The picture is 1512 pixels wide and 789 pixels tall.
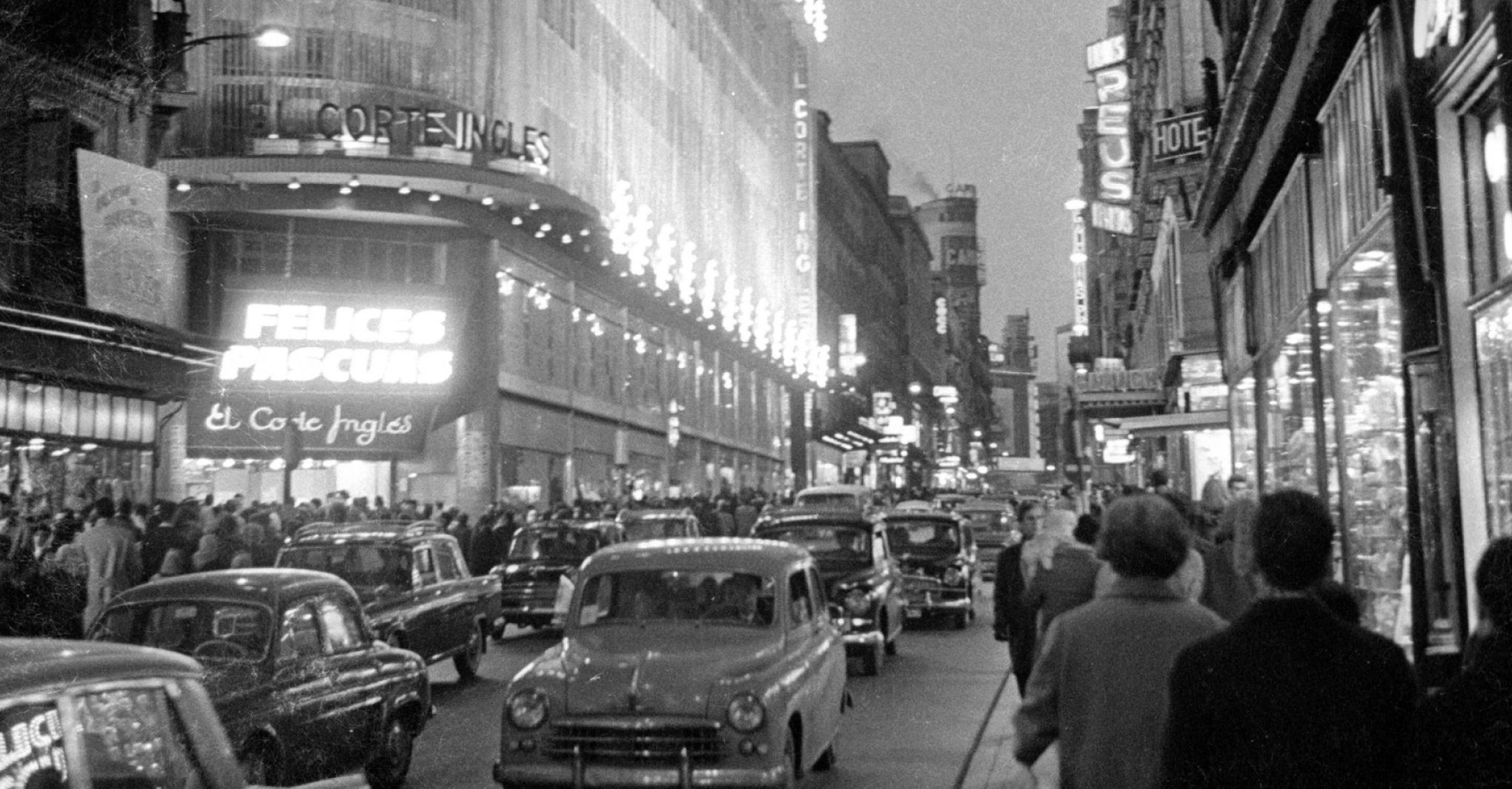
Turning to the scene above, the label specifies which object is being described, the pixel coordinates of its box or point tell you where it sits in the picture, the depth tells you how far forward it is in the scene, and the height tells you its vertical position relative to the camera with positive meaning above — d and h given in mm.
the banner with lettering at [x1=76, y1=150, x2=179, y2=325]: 24297 +4765
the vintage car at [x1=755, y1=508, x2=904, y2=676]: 17406 -636
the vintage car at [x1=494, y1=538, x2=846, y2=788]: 8914 -952
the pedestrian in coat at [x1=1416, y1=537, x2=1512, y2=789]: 3697 -513
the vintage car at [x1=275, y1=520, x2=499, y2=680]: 15125 -595
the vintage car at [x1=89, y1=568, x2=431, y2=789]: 9062 -858
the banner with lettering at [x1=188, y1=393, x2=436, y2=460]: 36125 +2319
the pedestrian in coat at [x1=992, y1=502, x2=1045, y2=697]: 10906 -714
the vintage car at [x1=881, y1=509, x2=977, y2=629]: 23688 -699
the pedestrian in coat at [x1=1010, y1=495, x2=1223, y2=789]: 4797 -457
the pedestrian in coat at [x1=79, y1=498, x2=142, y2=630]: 15938 -351
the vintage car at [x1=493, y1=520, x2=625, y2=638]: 21609 -585
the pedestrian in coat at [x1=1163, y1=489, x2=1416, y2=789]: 3842 -478
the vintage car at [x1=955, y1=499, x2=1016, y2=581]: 37531 -276
